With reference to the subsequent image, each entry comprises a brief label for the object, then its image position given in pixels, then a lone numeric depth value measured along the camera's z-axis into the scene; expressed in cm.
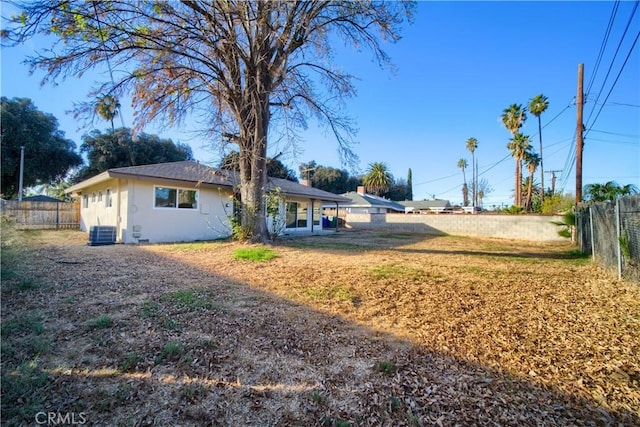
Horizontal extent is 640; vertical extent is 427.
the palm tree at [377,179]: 4894
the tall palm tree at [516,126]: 2605
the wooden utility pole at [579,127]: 1301
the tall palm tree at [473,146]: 4200
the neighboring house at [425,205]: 4475
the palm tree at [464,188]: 5078
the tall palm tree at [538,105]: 2305
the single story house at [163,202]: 1106
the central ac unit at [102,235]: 1035
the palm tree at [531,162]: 2718
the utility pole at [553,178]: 3627
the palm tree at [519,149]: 2639
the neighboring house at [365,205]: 3331
